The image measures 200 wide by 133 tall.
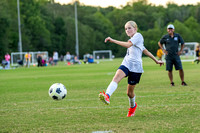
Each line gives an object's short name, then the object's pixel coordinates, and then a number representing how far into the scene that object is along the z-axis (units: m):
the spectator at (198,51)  34.59
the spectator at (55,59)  46.75
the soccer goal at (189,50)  55.84
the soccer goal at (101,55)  73.94
